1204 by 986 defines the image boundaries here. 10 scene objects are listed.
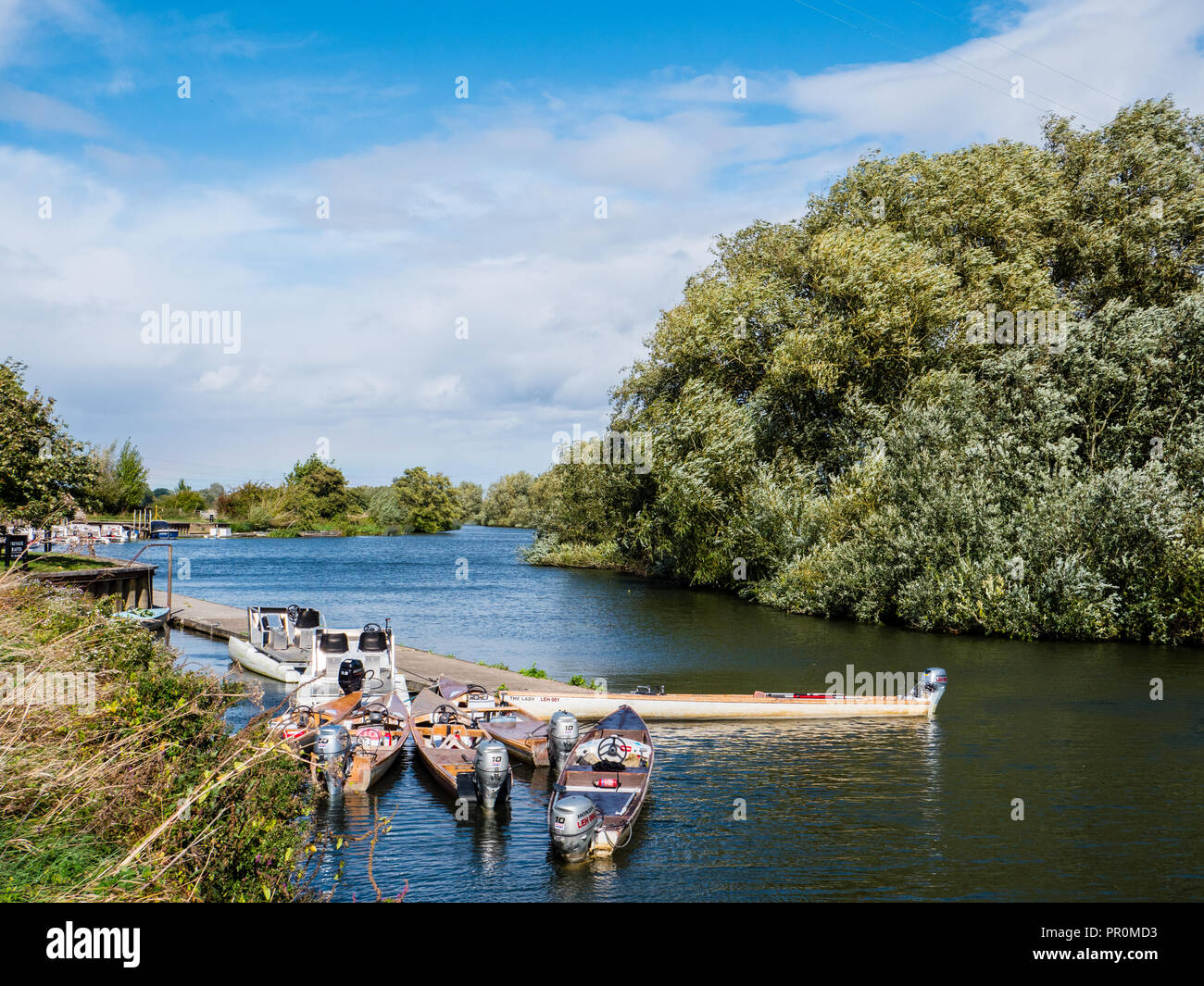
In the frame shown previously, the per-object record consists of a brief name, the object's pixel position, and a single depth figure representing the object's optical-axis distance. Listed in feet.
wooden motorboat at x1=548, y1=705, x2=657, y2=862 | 46.88
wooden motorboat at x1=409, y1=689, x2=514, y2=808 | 54.39
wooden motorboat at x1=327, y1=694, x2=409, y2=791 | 58.34
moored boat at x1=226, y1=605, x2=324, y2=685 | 92.94
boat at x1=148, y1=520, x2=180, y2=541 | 352.08
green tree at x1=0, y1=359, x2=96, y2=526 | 112.47
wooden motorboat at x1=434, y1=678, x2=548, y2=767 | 64.95
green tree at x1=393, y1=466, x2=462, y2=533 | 527.40
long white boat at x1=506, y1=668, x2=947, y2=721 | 78.18
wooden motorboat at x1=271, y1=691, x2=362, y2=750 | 59.47
